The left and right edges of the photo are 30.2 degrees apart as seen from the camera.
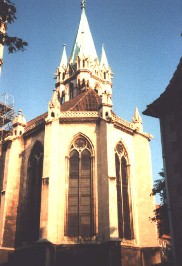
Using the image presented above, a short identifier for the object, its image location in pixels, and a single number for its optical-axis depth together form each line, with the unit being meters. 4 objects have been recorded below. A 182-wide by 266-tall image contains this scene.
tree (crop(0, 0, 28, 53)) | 9.30
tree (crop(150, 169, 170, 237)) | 16.48
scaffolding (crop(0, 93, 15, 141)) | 30.33
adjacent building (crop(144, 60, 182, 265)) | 10.79
